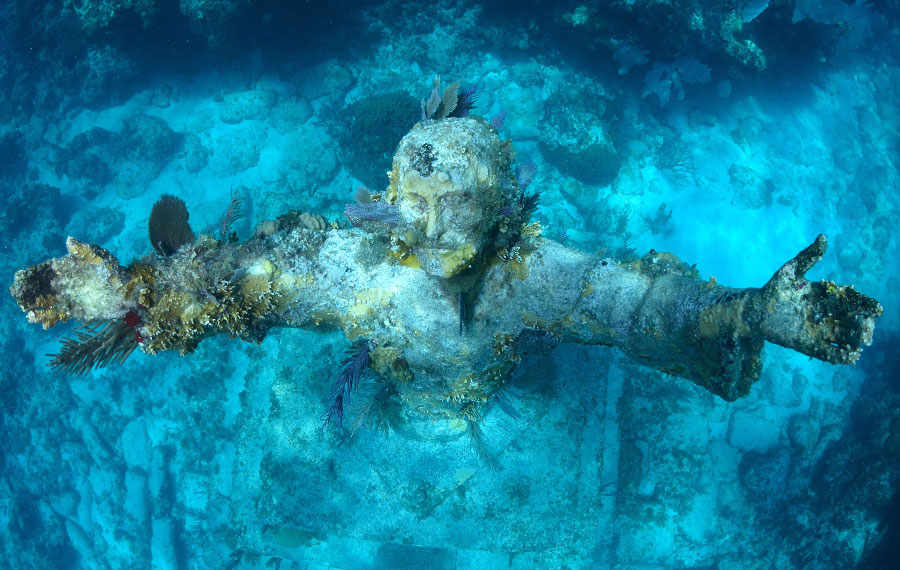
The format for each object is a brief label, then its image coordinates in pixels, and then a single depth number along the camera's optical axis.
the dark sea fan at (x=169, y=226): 3.56
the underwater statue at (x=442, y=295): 2.82
